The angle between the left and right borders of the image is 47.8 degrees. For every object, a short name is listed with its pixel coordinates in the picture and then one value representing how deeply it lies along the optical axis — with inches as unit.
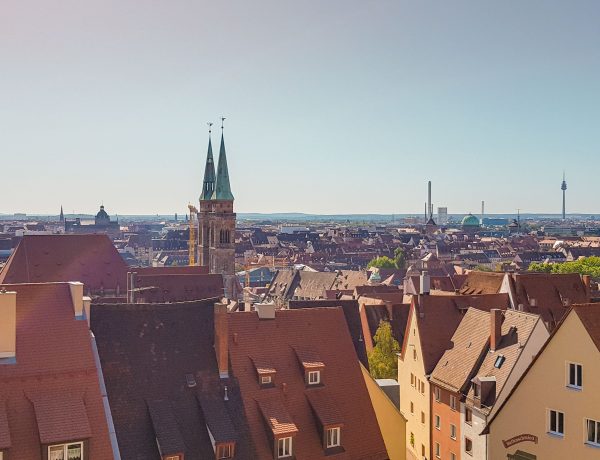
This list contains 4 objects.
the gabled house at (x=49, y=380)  957.7
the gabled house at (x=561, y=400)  1094.4
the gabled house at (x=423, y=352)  1871.3
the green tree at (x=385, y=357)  2123.5
